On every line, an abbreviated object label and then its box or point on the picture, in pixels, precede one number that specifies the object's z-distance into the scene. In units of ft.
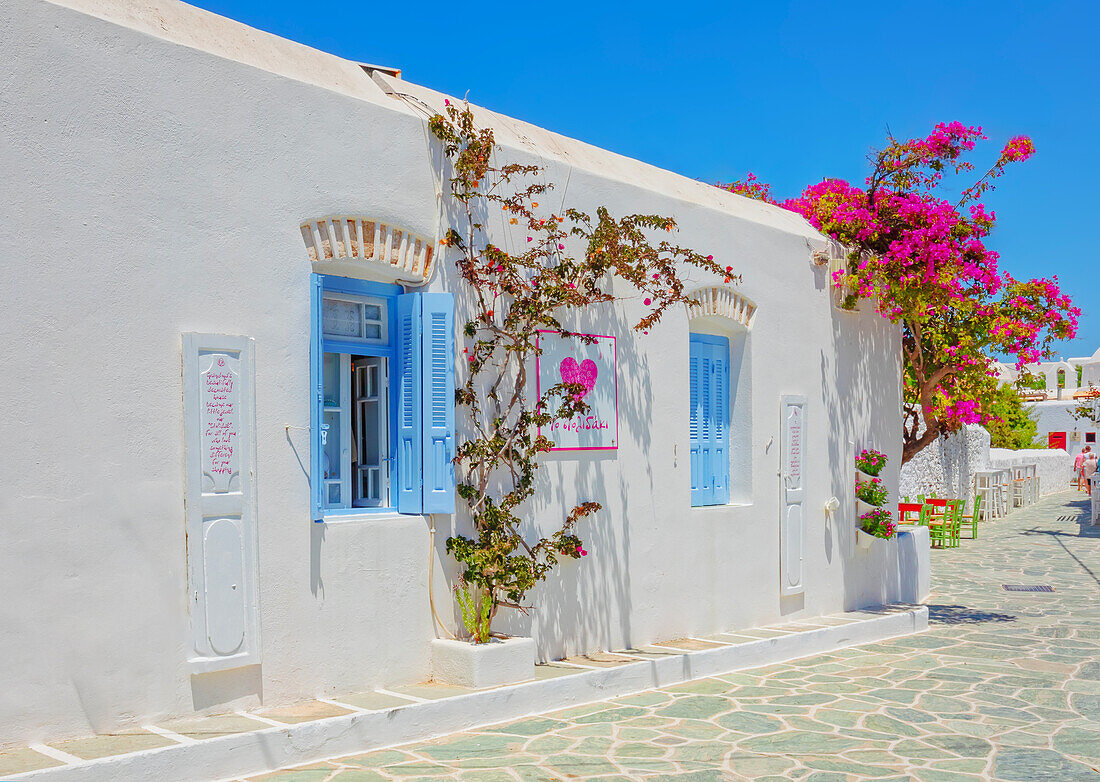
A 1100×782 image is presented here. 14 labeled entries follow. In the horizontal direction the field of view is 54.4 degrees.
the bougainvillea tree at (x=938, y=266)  35.73
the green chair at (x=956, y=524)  65.10
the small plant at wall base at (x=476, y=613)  22.95
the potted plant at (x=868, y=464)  37.88
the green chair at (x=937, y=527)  63.84
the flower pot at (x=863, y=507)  37.65
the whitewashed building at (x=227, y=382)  16.70
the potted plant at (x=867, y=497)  37.68
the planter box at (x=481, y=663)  21.93
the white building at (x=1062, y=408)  166.81
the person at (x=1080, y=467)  115.85
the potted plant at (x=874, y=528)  37.40
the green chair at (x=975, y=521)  68.85
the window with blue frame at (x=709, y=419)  31.65
